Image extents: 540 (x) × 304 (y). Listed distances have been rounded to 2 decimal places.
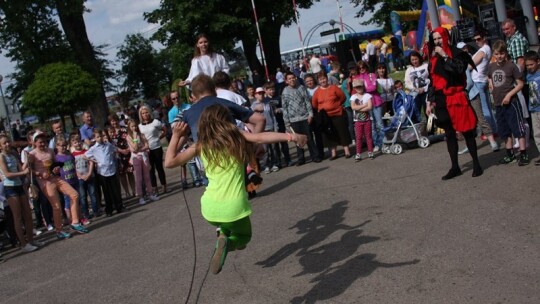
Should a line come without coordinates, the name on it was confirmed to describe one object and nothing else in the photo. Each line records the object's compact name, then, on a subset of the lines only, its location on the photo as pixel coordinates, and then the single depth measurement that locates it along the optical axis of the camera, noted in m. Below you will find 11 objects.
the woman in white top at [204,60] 8.52
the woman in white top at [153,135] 12.27
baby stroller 11.65
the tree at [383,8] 45.06
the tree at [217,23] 31.50
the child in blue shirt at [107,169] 11.37
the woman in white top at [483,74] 9.72
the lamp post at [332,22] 44.45
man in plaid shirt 9.45
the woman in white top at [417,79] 11.80
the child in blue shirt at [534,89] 8.05
